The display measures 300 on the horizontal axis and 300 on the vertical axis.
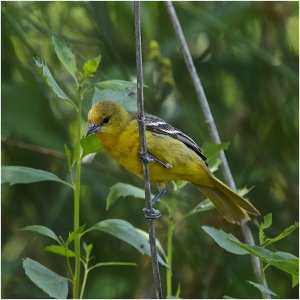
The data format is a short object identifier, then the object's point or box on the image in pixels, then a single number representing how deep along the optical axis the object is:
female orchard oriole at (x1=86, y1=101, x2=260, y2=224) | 6.20
